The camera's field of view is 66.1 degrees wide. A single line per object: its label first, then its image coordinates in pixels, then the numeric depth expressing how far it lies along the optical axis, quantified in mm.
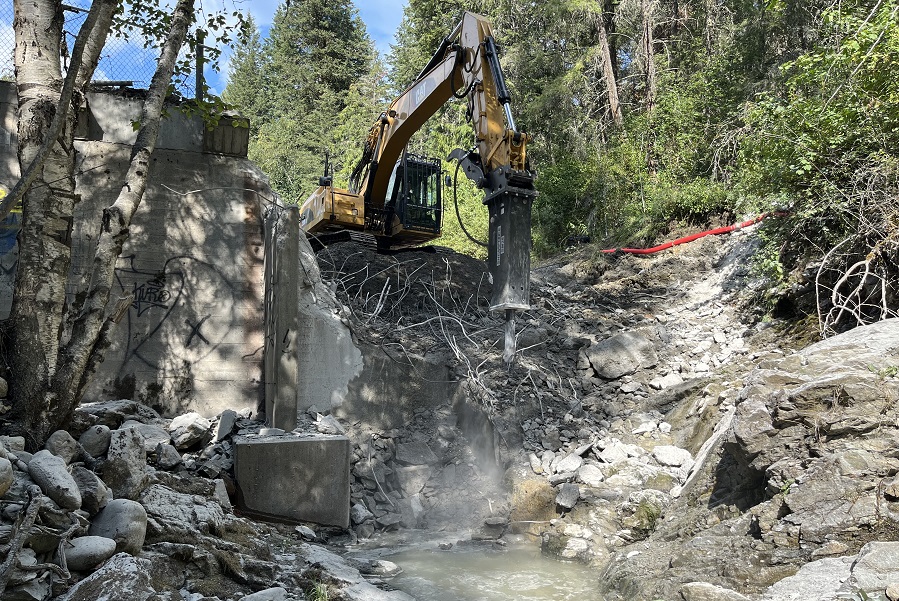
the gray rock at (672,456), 7387
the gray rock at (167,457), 5828
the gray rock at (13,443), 3941
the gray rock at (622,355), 9648
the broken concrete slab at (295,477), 6340
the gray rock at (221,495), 5580
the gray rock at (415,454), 8602
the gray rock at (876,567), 3742
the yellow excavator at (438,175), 7301
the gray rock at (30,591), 3080
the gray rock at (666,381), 9203
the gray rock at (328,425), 7805
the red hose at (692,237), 12914
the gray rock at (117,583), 3234
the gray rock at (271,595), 3894
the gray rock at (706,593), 4200
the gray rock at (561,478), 7746
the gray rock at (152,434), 6047
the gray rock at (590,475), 7535
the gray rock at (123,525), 3793
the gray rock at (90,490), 3896
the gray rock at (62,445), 4246
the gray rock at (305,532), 6277
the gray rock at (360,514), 7309
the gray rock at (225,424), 6762
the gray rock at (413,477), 8258
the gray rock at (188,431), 6398
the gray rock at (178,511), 4355
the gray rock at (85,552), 3453
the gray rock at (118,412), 5773
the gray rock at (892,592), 3434
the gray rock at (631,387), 9328
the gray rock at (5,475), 3299
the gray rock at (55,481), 3662
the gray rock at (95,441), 4582
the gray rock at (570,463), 7957
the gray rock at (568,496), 7164
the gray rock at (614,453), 7875
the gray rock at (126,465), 4316
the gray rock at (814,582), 3984
